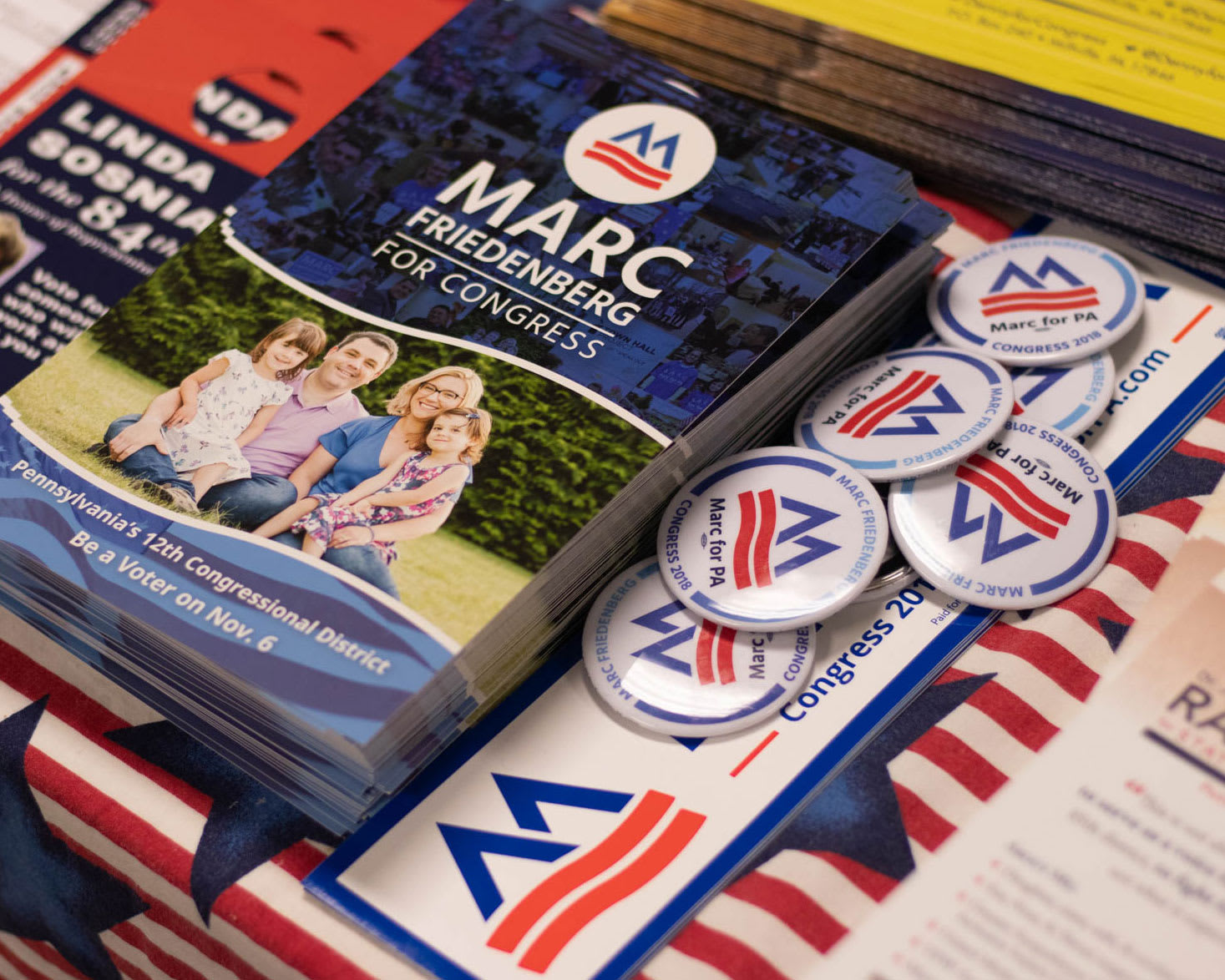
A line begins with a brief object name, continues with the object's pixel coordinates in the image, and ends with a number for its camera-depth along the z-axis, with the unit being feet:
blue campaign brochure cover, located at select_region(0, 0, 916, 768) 1.43
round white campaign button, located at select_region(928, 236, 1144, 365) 1.61
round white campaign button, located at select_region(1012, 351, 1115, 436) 1.58
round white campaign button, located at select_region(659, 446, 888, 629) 1.48
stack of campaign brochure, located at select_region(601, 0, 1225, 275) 1.65
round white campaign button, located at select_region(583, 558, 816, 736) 1.47
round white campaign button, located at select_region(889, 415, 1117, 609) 1.50
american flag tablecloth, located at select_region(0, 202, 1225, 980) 1.42
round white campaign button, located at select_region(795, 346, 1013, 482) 1.53
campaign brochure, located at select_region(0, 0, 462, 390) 1.72
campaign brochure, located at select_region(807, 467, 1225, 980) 1.31
